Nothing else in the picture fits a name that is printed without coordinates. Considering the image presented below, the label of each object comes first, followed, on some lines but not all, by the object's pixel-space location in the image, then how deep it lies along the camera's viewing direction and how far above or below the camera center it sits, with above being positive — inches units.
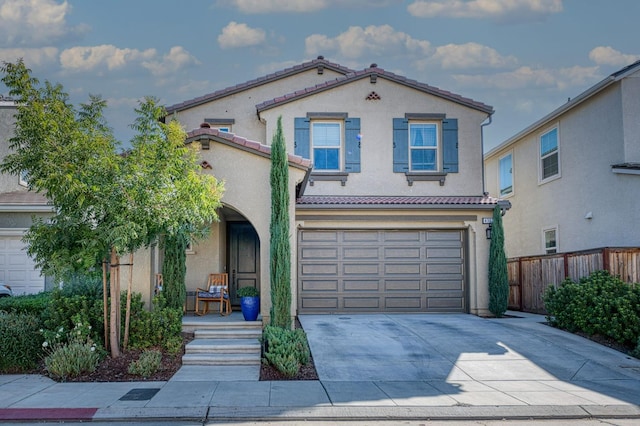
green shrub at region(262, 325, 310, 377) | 335.0 -65.9
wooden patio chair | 493.7 -42.7
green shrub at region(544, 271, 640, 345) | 405.1 -49.6
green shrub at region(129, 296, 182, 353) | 379.9 -58.1
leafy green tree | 330.0 +42.3
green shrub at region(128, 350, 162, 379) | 334.0 -72.6
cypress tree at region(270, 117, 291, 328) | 400.5 +6.9
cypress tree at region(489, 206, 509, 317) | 538.6 -26.2
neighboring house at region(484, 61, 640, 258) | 541.0 +80.1
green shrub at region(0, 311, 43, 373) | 352.8 -64.1
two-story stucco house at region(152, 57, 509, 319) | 555.5 +50.1
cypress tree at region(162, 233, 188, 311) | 431.5 -19.3
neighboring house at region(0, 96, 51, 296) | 633.6 +6.0
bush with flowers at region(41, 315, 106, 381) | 331.9 -65.1
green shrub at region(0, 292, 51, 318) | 403.9 -43.1
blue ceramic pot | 442.9 -49.0
